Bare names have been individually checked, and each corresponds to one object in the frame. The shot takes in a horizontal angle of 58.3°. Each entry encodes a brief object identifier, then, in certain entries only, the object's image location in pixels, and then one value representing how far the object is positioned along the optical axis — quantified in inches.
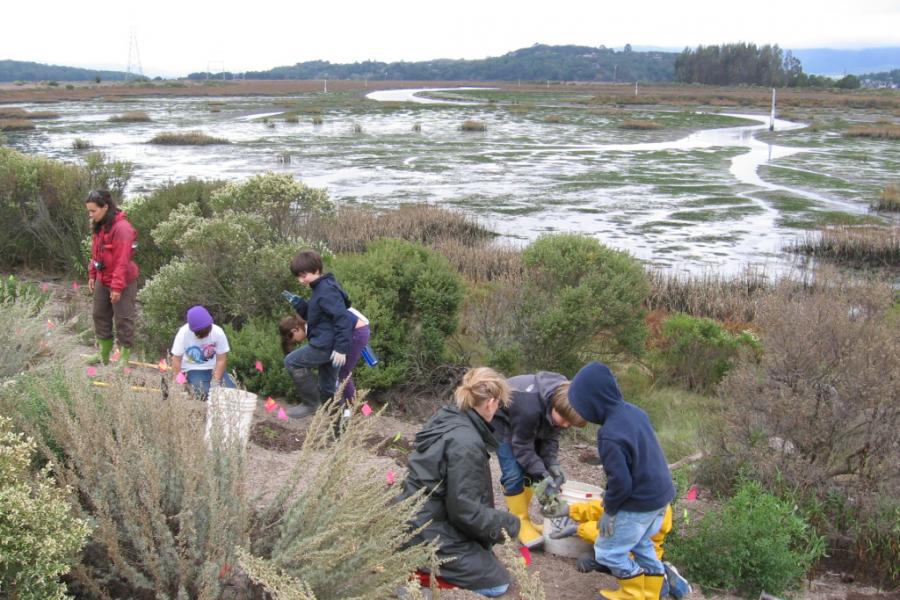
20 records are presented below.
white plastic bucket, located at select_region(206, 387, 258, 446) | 148.9
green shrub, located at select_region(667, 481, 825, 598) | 187.8
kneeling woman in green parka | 154.9
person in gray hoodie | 185.9
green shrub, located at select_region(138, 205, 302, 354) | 334.3
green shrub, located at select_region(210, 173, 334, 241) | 408.8
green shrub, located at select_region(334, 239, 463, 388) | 315.0
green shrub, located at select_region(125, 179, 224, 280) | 444.1
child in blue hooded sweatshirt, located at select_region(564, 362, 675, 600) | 157.3
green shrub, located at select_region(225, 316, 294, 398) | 300.0
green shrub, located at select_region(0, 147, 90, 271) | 480.1
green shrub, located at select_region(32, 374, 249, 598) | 122.6
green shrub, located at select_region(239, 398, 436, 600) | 128.9
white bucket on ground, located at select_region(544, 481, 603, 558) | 194.2
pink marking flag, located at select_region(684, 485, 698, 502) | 220.8
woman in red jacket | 277.3
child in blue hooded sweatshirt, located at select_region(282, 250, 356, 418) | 240.4
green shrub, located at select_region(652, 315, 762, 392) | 366.6
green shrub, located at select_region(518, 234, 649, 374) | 330.6
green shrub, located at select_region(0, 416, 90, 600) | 109.0
